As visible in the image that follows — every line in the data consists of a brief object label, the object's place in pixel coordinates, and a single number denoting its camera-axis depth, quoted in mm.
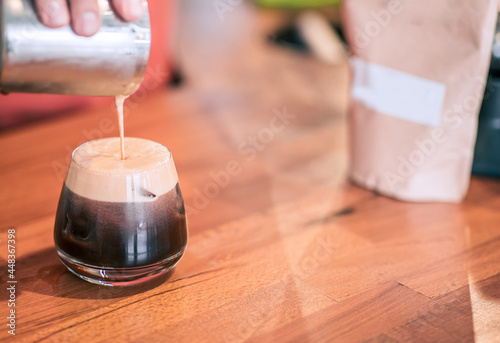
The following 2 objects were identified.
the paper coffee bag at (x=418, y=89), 911
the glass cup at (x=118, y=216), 683
